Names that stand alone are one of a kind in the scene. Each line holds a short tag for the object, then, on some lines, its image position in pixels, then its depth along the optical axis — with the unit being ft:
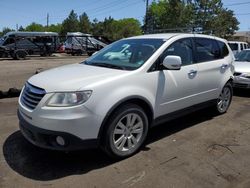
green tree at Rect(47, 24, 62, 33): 217.66
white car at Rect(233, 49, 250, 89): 18.70
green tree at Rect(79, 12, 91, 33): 152.23
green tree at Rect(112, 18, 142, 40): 152.75
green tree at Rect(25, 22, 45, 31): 226.88
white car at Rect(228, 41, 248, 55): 38.58
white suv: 7.94
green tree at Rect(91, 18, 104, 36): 154.05
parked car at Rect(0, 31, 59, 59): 54.02
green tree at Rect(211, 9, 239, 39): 87.06
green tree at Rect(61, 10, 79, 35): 154.71
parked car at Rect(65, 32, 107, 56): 62.63
